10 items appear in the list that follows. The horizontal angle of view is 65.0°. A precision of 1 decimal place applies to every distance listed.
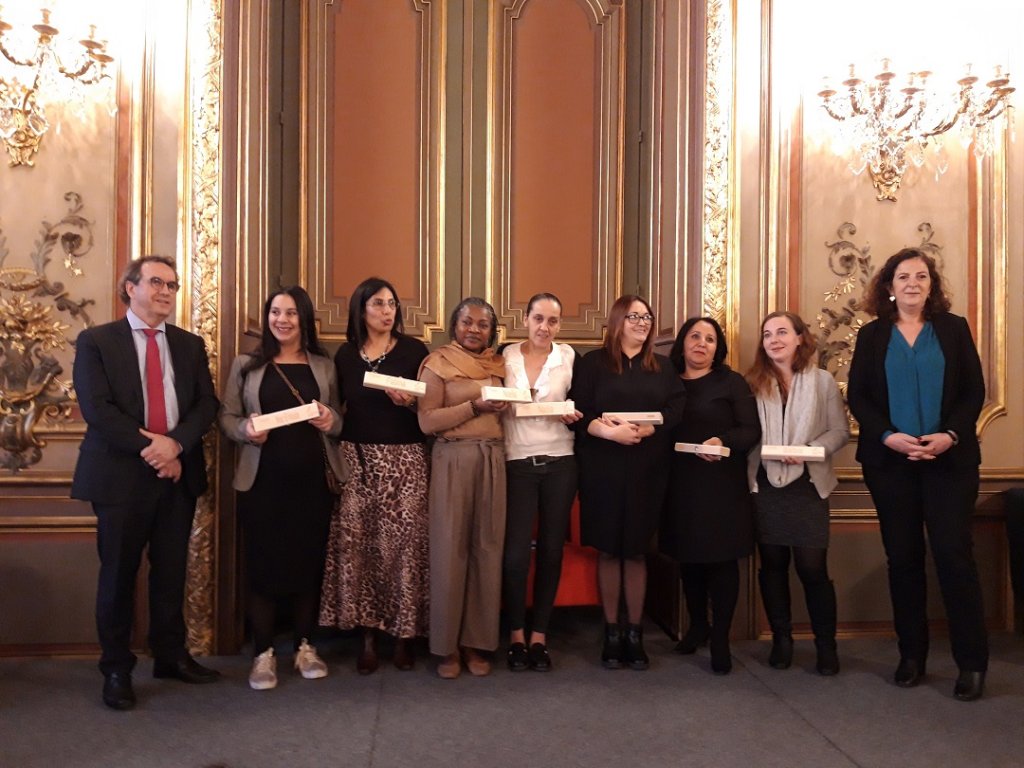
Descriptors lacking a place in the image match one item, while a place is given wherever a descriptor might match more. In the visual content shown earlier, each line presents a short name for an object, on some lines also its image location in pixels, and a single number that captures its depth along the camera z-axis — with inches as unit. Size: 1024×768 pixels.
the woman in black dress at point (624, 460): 124.0
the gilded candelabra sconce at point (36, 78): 124.6
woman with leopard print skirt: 123.1
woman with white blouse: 124.6
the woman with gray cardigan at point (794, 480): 125.7
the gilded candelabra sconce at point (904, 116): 139.6
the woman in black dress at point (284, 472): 119.9
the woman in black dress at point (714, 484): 124.5
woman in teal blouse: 116.3
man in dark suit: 111.3
